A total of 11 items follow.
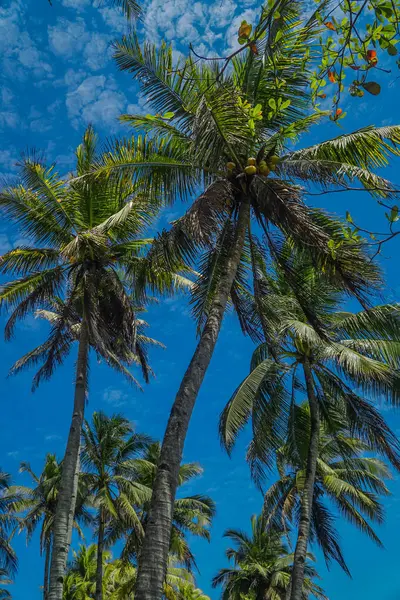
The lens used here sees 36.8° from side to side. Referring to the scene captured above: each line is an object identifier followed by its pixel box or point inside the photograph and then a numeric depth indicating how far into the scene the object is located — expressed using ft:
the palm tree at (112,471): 70.85
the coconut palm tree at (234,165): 31.40
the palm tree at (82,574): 90.33
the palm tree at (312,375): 40.29
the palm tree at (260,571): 85.05
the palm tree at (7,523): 98.53
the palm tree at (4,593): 107.34
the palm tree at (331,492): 63.36
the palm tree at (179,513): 74.13
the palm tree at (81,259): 43.75
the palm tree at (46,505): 82.54
